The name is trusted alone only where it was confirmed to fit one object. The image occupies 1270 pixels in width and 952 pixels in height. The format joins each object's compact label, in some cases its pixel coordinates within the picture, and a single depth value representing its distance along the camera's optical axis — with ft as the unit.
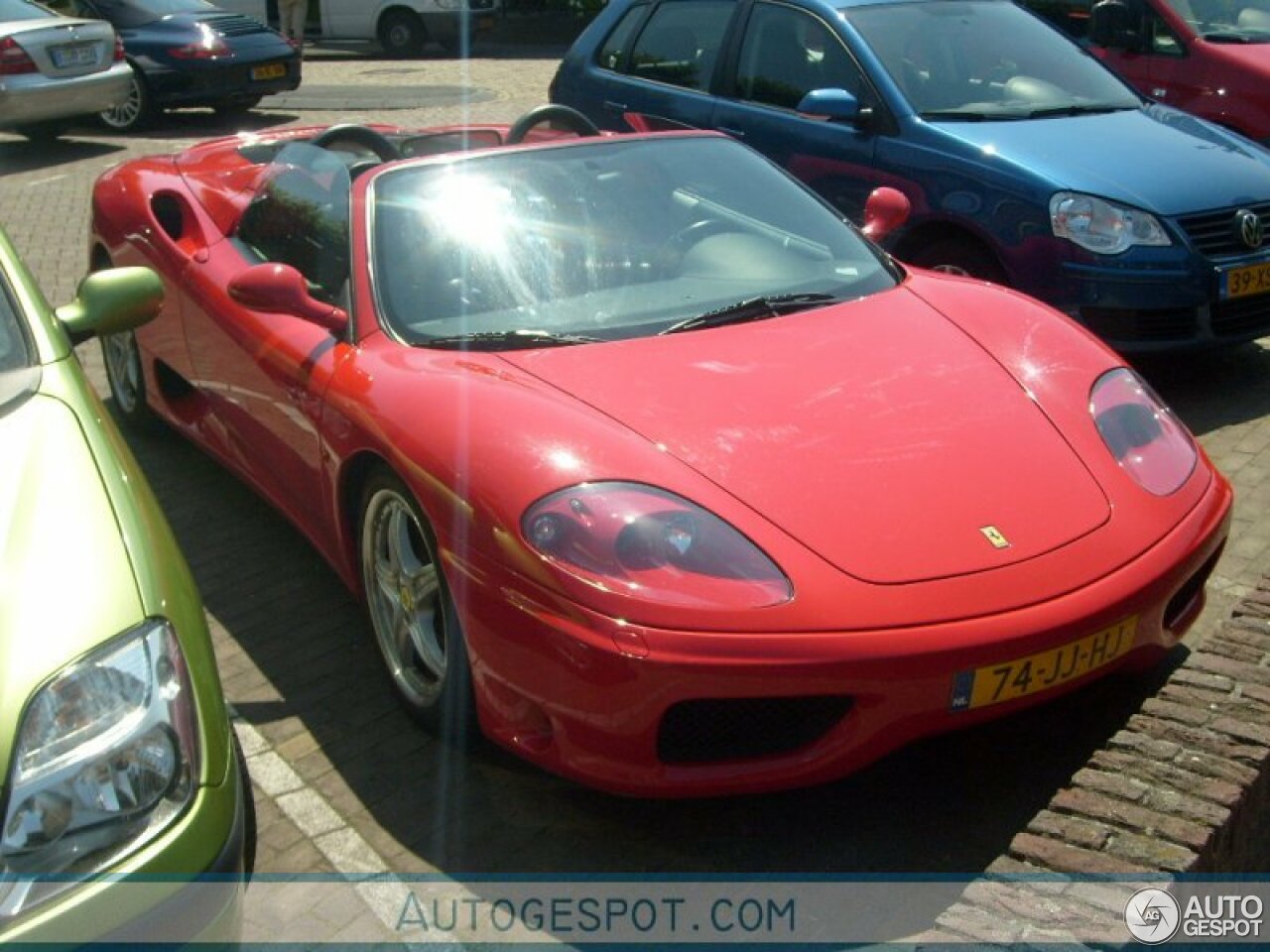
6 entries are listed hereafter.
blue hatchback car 19.97
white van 72.38
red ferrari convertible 10.31
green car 7.94
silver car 42.83
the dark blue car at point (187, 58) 47.67
